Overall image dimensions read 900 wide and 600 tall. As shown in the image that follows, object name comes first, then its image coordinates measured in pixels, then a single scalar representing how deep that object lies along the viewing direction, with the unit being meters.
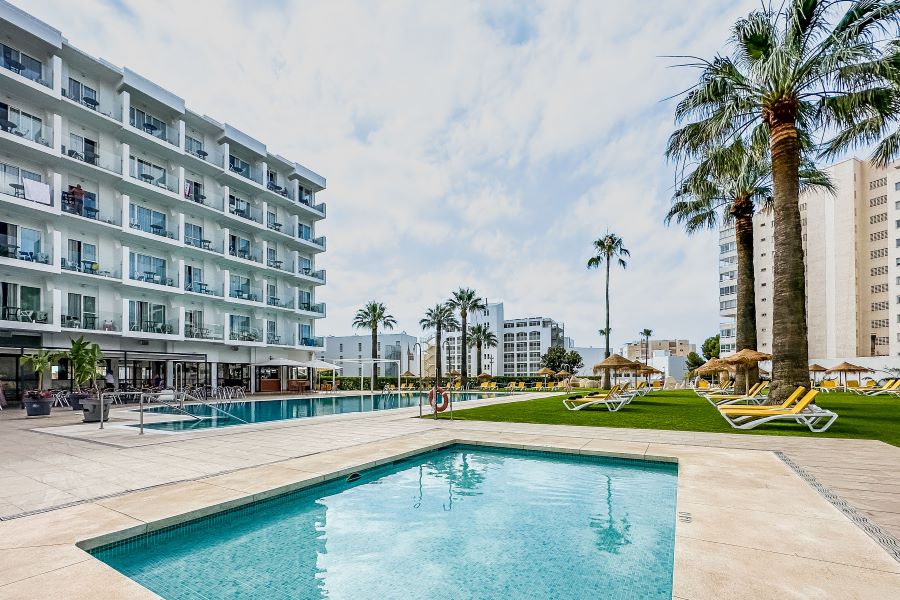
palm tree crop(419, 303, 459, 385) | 54.38
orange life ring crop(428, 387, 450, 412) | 15.12
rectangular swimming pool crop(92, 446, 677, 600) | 4.07
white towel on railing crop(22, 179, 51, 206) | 22.05
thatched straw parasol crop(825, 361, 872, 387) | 28.92
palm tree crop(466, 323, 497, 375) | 68.38
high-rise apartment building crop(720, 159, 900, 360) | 51.00
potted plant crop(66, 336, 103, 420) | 15.65
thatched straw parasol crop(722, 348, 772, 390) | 16.16
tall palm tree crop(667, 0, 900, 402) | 11.34
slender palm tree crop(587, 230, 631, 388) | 35.31
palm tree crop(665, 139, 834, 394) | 16.23
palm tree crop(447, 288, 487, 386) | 50.59
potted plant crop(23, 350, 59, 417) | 16.27
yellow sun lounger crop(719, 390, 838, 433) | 10.36
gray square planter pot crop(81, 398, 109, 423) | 13.84
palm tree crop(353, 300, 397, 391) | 45.91
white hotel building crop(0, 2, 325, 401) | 22.48
